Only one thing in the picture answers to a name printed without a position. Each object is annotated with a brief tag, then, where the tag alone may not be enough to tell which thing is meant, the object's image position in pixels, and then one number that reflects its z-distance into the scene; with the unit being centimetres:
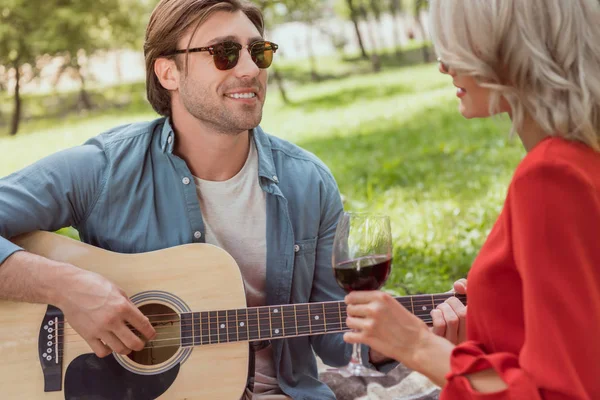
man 315
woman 168
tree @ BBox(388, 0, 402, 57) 3206
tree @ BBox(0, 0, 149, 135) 2208
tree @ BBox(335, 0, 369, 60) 2884
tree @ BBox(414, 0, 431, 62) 2692
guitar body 283
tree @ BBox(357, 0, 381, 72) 3141
